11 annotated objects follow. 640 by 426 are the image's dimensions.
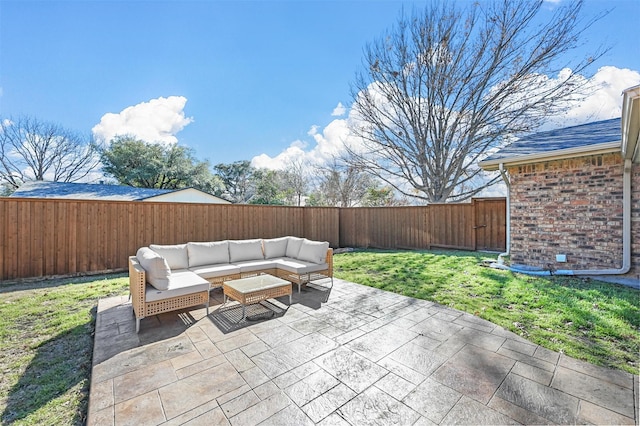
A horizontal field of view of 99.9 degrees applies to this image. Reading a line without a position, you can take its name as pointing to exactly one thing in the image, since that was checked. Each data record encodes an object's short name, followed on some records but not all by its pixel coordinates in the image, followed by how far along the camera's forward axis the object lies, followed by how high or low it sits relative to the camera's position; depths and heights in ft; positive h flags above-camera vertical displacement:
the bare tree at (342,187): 62.85 +5.86
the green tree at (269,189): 68.90 +5.83
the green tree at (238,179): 75.87 +9.30
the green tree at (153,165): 59.56 +10.71
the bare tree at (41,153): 57.06 +13.33
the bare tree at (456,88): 33.42 +17.67
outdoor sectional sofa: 11.11 -3.15
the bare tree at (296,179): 68.08 +8.34
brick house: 15.08 +0.53
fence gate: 25.90 -1.27
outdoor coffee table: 11.88 -3.59
